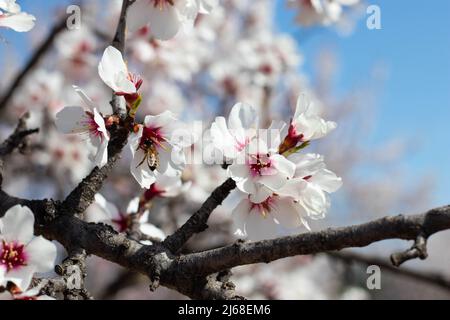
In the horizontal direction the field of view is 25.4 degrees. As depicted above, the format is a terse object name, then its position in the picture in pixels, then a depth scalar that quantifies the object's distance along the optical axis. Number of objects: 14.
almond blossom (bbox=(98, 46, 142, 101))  0.47
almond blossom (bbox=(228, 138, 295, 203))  0.46
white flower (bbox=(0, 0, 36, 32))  0.49
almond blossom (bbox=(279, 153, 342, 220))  0.47
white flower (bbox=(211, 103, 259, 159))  0.48
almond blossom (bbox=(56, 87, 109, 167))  0.49
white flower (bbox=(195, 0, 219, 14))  0.54
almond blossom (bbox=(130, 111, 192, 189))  0.49
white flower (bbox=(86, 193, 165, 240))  0.57
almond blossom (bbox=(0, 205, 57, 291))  0.45
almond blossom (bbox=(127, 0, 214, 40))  0.55
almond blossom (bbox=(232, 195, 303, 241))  0.49
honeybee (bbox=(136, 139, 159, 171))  0.49
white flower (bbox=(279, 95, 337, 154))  0.48
